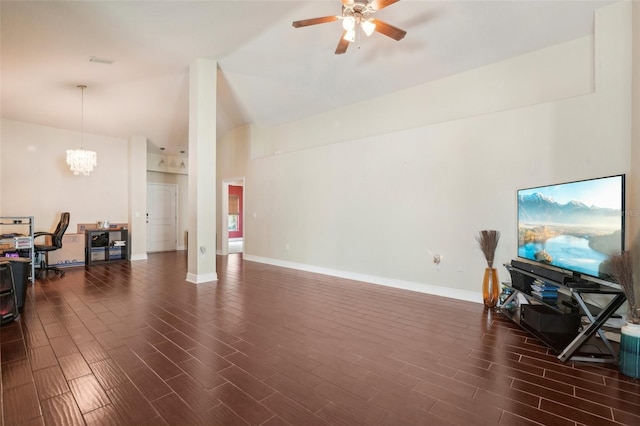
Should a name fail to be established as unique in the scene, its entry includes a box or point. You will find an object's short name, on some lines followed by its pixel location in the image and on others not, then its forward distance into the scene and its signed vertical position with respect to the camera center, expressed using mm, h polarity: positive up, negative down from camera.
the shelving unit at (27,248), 5051 -634
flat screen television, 2555 -133
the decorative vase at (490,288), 3758 -990
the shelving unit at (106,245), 6887 -833
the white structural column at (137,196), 7488 +379
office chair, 5621 -678
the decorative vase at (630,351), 2217 -1066
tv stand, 2416 -978
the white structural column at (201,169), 4918 +715
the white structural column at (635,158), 2814 +524
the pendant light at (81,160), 5824 +1014
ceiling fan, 2883 +1963
